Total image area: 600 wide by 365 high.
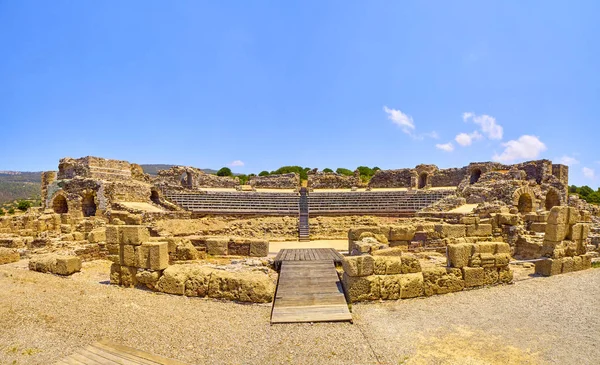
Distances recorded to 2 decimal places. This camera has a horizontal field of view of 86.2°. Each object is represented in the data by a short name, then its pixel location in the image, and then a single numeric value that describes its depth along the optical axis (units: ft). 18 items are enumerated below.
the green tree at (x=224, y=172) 153.69
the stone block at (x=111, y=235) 31.58
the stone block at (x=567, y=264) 32.19
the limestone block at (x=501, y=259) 27.99
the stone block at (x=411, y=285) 25.16
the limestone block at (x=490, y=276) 27.76
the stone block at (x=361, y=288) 24.47
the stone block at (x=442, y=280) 25.98
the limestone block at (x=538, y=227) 42.75
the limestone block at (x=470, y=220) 44.92
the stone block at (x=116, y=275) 29.40
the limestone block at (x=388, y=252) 32.65
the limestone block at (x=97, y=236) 42.24
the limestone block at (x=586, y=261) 33.83
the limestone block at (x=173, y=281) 26.55
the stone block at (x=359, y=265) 24.26
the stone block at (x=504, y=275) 28.25
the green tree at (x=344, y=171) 161.54
